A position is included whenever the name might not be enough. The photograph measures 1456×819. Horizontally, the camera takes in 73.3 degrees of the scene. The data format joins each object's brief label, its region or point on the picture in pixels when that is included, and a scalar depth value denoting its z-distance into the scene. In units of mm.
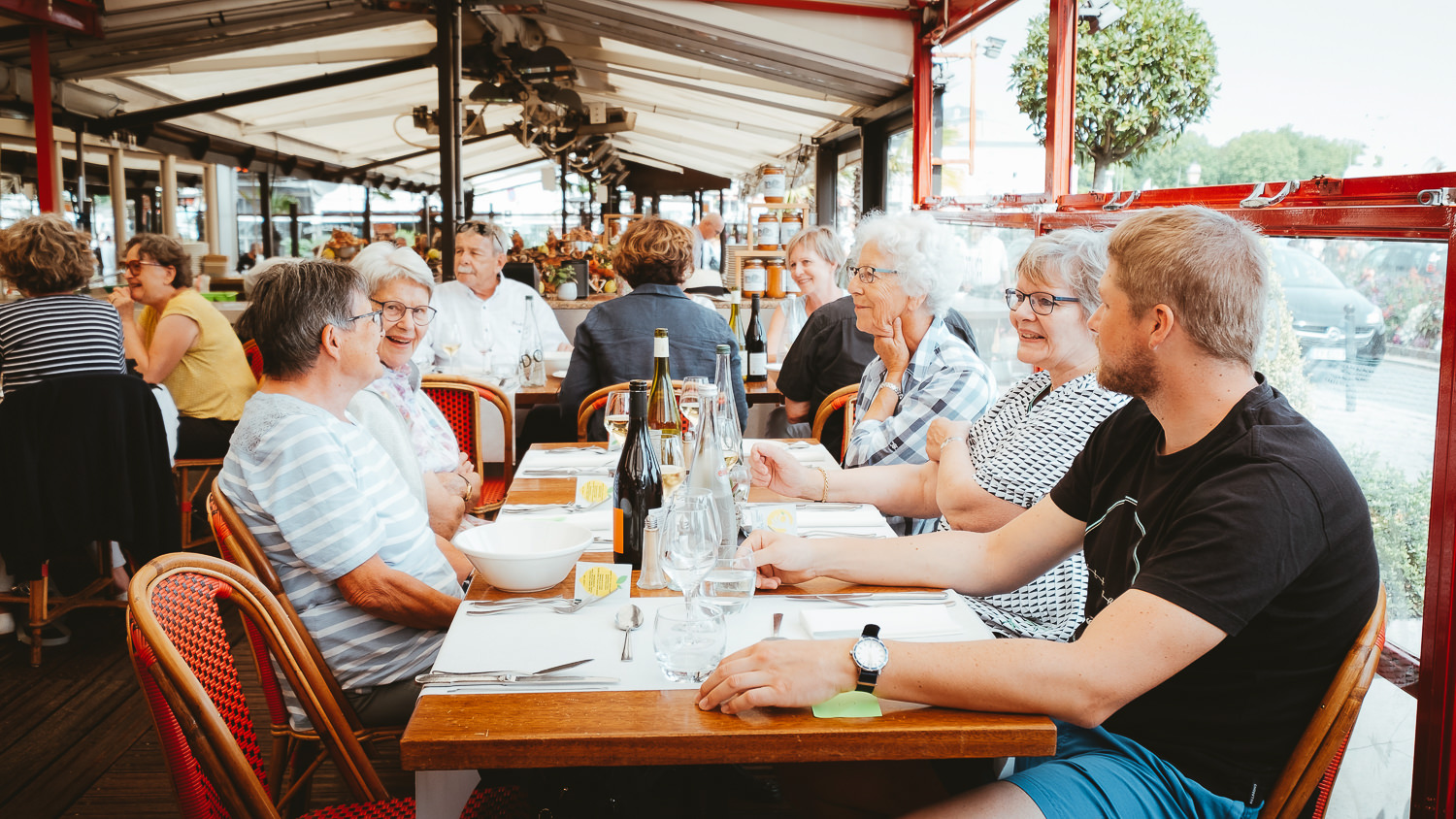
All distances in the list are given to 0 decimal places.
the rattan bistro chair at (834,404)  3414
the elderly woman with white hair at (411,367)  2691
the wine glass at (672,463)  1863
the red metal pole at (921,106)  5609
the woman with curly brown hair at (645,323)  3496
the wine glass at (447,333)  4758
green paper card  1178
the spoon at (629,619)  1425
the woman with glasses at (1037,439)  1950
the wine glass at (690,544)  1392
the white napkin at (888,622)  1401
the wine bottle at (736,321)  4669
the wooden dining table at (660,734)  1098
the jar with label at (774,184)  6508
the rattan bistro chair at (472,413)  3492
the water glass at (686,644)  1256
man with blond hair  1191
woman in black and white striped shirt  3285
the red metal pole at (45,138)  6070
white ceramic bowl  1546
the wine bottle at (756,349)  4598
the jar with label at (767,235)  6195
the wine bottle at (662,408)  2057
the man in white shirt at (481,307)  4809
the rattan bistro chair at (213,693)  1165
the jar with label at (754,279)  5469
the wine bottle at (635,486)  1802
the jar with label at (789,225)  6473
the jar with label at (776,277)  6086
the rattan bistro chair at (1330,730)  1222
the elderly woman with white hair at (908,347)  2566
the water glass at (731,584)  1483
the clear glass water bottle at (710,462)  1907
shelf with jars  5551
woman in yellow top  4000
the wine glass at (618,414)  2508
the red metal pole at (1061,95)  4023
